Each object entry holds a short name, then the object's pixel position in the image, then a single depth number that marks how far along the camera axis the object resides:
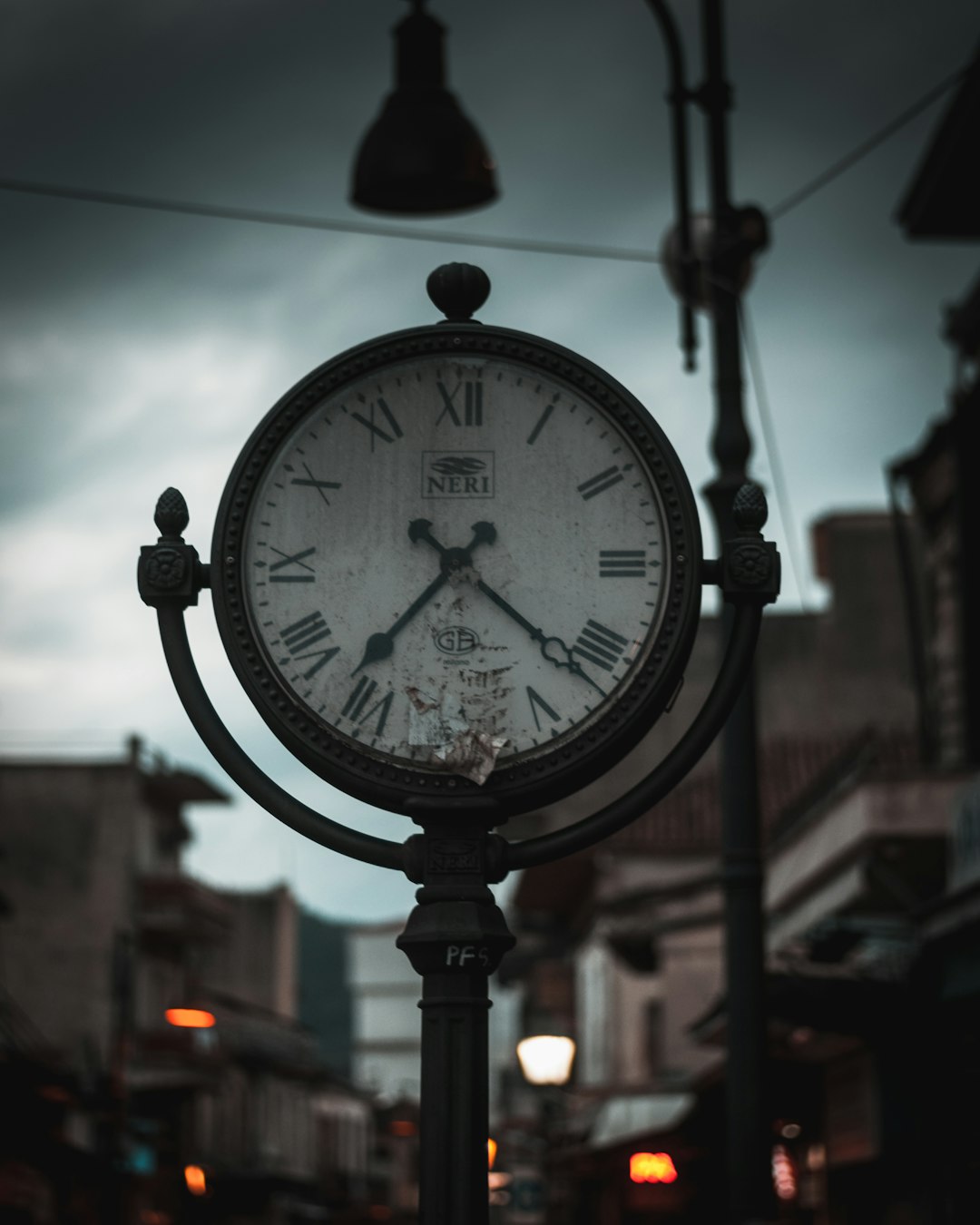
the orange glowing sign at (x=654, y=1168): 25.52
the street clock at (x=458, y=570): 3.09
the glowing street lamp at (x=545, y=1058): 14.73
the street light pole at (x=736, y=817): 7.25
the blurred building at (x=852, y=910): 15.14
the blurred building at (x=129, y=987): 41.06
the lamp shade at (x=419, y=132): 5.52
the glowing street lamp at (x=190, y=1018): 27.53
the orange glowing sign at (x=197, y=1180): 31.92
